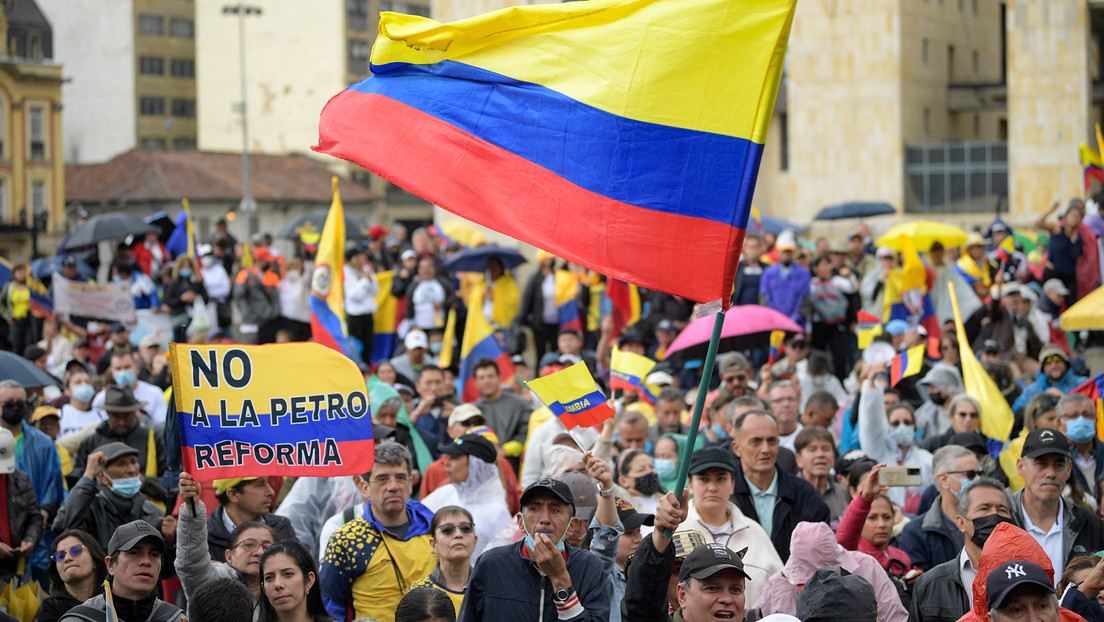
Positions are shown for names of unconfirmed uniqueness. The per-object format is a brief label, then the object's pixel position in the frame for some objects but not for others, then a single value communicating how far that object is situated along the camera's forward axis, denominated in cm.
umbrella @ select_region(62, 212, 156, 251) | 2225
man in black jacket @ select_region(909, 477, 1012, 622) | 646
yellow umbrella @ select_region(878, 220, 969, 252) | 1709
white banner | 1858
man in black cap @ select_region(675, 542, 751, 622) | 531
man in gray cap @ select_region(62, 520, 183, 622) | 626
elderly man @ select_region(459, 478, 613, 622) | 548
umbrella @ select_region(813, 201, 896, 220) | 2942
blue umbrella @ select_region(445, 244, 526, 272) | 1840
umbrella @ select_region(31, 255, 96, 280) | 2209
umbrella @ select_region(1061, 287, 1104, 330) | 1220
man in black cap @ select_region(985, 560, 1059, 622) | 496
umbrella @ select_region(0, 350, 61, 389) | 1131
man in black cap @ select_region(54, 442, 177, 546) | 816
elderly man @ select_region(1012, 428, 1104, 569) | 720
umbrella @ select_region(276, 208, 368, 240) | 2416
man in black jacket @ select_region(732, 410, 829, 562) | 753
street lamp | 5300
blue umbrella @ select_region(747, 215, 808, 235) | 2586
